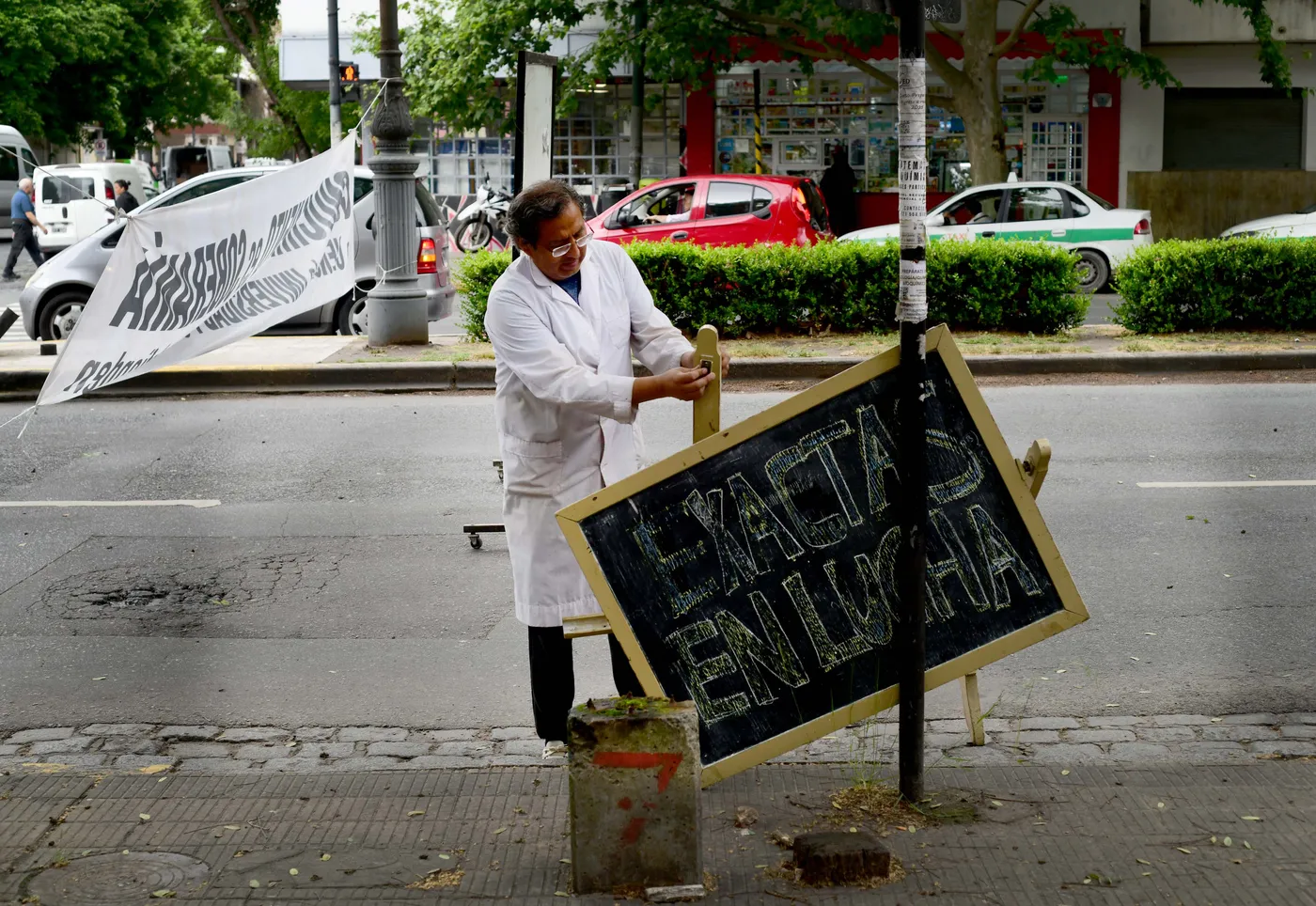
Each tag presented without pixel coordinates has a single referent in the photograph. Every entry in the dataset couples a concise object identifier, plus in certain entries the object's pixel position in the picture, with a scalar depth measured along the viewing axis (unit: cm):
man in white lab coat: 428
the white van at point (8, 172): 3422
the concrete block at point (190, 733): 516
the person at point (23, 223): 2445
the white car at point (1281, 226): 1934
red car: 1806
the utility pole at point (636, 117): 2558
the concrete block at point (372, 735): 512
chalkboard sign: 411
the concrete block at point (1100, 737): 493
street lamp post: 1290
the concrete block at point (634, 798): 376
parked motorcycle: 2486
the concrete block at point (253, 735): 516
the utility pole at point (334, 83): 3151
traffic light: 2672
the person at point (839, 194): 2703
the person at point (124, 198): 2784
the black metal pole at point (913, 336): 401
